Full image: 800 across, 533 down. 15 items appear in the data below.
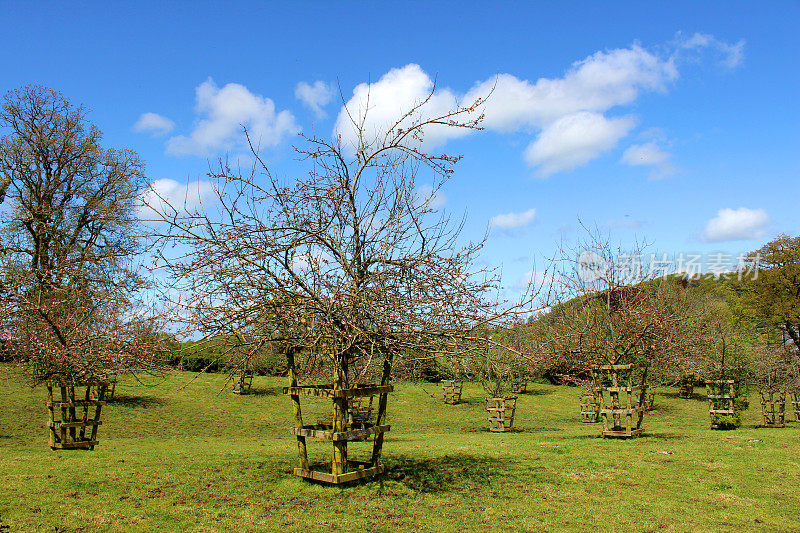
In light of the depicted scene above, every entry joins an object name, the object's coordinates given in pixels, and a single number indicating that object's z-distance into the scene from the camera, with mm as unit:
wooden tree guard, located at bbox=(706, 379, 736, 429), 18922
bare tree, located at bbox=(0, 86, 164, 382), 22514
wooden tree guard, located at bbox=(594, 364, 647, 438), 15391
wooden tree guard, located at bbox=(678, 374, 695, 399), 34281
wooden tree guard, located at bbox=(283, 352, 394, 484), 8750
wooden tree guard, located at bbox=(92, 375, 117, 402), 22906
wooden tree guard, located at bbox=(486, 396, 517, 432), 21047
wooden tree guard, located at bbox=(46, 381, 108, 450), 13188
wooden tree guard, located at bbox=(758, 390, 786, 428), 21688
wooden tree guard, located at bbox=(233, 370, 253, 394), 28697
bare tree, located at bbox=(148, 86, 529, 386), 8336
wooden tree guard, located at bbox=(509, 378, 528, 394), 32206
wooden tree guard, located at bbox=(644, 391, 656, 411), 28856
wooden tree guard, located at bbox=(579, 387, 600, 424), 24328
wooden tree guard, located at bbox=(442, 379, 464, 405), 30578
